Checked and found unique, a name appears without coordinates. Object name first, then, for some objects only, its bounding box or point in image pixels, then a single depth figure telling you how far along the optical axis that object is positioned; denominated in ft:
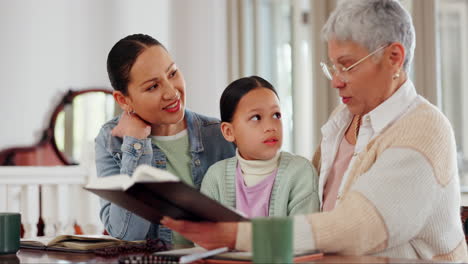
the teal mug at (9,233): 7.61
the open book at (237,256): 6.75
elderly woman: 7.02
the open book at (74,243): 7.72
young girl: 8.12
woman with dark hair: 8.46
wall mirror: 14.71
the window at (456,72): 12.25
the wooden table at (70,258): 6.82
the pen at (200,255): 6.72
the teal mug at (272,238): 6.38
